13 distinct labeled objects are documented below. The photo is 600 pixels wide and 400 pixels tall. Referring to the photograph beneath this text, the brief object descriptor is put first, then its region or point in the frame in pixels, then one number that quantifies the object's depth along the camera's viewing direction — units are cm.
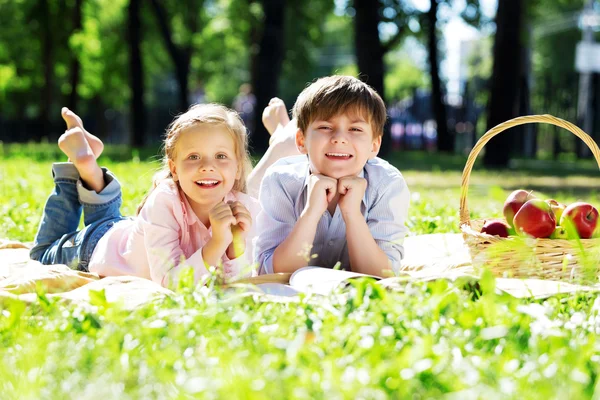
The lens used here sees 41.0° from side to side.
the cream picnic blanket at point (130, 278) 293
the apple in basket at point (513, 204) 384
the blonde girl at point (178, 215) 340
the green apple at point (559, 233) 360
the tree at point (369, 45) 1387
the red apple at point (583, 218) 365
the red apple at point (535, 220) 359
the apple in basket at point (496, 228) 382
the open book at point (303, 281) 305
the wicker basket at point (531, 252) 335
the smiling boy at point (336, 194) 350
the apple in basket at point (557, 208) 392
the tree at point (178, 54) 2050
